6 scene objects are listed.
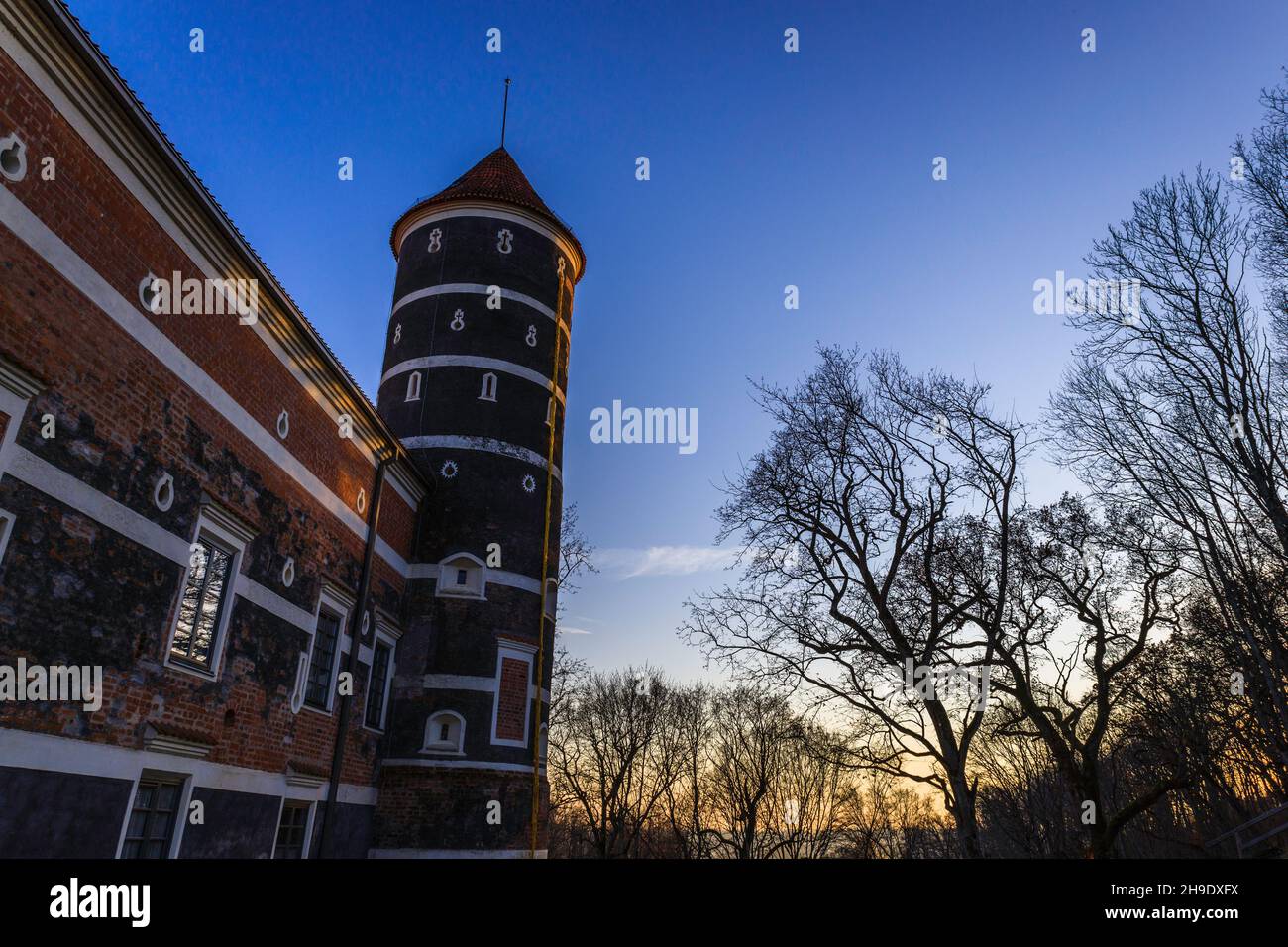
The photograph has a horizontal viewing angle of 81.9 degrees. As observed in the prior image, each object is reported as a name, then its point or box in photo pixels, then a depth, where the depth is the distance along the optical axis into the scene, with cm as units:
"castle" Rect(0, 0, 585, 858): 860
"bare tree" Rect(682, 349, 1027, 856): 1825
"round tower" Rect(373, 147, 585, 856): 1834
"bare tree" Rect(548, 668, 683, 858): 4547
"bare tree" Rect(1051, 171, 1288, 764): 1609
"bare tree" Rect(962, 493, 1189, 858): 1653
